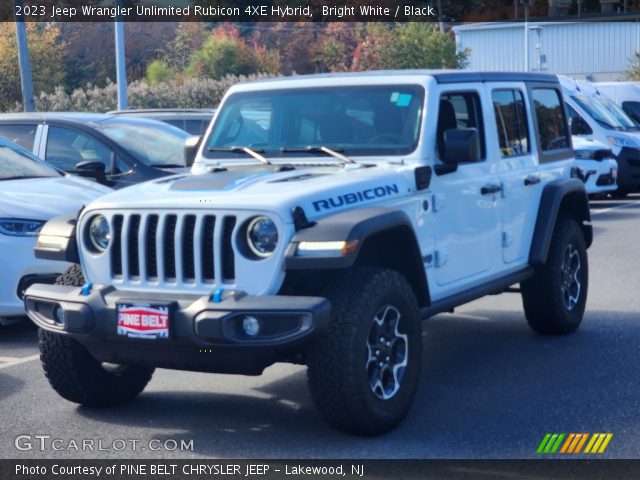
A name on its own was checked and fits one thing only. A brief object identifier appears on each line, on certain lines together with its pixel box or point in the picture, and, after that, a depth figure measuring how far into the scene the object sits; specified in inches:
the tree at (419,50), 1628.9
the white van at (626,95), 920.9
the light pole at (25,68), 895.7
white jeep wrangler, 226.7
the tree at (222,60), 2191.2
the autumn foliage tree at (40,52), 1787.9
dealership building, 1747.0
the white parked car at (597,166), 716.0
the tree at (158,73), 2076.8
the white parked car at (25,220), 339.6
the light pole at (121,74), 1028.5
